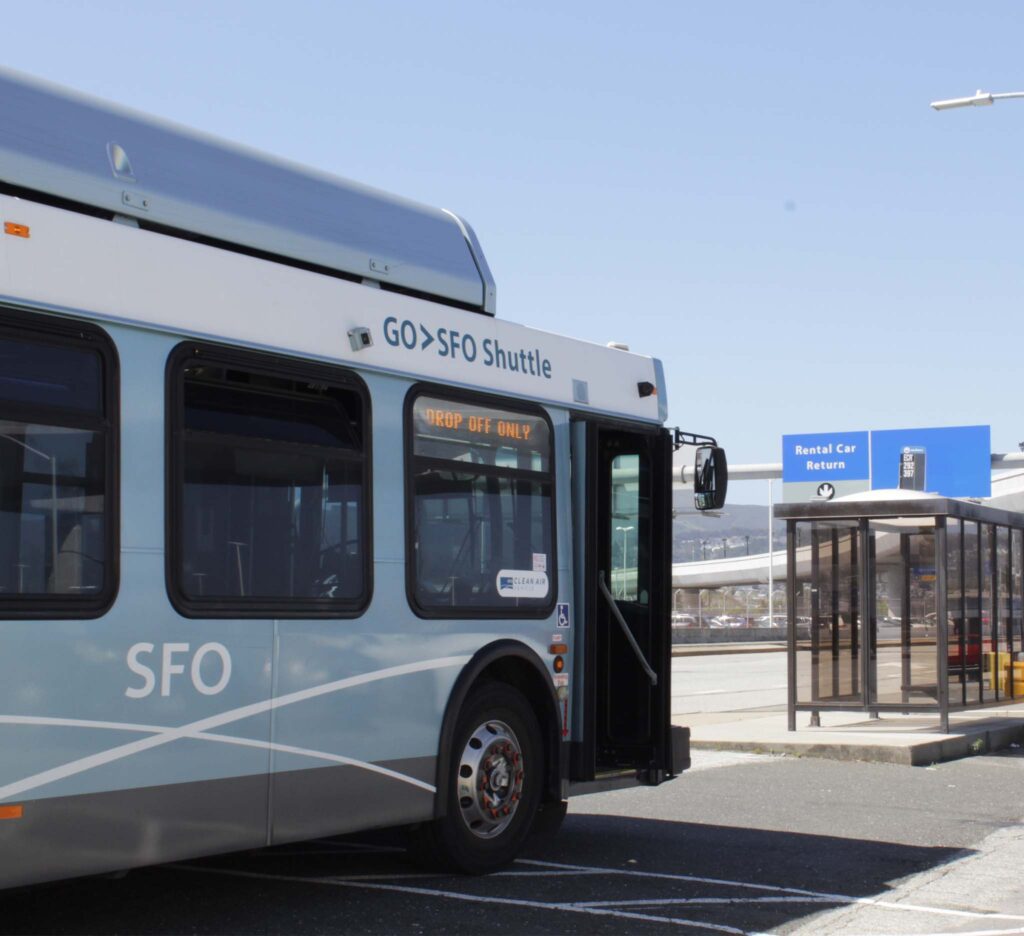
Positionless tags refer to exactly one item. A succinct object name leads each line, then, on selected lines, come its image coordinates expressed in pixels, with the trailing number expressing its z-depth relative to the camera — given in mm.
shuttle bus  6250
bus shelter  16906
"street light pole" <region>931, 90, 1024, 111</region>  18859
